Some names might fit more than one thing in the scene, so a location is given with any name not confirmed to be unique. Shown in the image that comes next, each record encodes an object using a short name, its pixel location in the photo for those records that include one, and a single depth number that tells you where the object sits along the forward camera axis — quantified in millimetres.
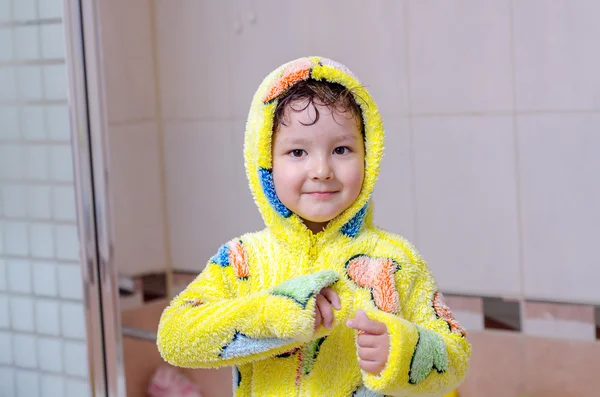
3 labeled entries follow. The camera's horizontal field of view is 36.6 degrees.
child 898
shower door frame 1499
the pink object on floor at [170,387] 2148
